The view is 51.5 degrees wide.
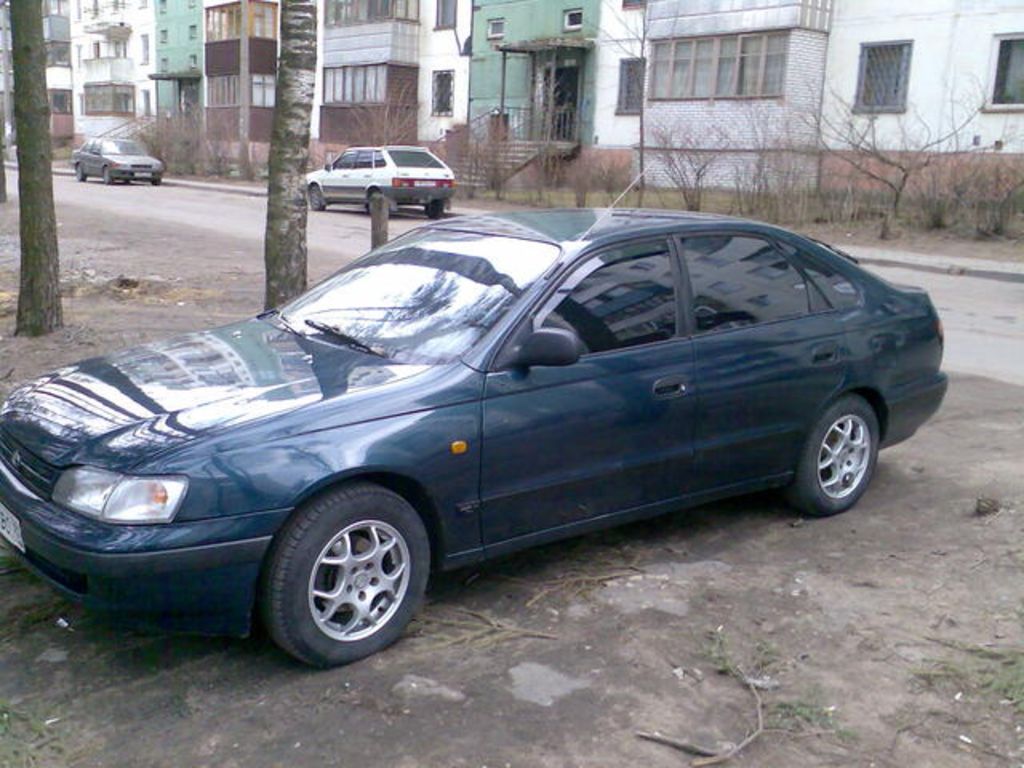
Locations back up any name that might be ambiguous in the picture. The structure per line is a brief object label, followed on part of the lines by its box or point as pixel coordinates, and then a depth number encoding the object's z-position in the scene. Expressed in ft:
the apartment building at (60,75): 224.33
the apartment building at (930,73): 83.66
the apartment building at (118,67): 202.39
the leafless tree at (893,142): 72.23
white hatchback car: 83.51
